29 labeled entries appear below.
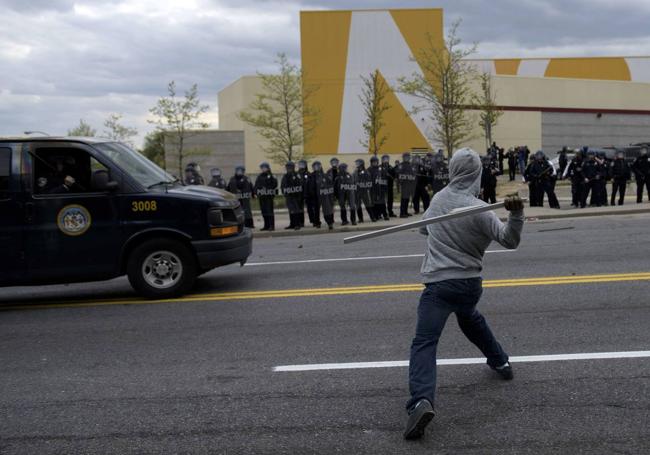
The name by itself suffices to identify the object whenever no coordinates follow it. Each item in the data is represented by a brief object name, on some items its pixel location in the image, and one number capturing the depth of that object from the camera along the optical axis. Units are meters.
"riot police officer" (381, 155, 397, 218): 22.37
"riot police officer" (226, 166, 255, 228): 20.17
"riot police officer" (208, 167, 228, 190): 20.33
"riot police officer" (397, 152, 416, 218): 21.98
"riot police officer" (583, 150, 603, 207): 21.66
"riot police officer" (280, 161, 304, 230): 20.28
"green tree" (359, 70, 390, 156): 38.31
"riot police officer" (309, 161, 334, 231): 20.06
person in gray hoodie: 4.57
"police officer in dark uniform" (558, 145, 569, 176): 32.03
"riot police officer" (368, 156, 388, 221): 21.41
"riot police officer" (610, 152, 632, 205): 22.11
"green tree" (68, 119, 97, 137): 44.75
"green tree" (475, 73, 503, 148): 41.10
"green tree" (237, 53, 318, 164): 38.44
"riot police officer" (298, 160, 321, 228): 20.53
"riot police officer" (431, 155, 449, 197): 22.09
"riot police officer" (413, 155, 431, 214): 22.38
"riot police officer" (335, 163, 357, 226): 20.61
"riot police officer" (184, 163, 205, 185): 19.56
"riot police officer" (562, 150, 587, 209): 22.02
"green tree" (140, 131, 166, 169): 39.75
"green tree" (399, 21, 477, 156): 32.44
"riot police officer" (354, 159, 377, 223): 21.14
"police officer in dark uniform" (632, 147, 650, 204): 22.22
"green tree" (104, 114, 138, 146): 42.19
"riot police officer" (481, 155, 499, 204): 22.44
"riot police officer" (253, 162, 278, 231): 20.12
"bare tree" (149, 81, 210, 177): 35.00
